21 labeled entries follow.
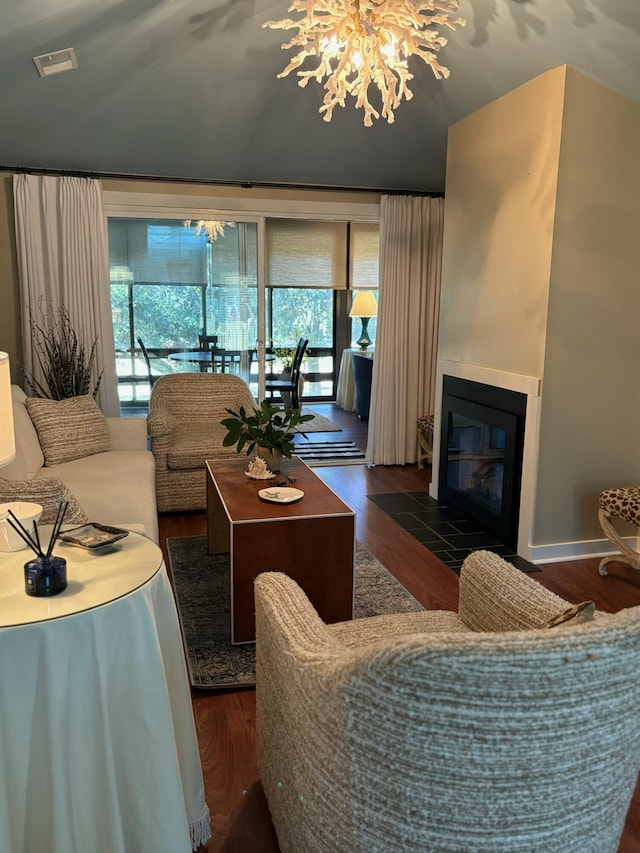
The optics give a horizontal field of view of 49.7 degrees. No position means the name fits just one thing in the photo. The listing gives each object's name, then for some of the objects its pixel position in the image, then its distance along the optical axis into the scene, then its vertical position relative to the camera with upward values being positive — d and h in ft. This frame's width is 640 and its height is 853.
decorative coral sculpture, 11.01 -2.53
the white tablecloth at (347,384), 28.99 -3.03
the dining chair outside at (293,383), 23.52 -2.43
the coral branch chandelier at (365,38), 8.77 +3.56
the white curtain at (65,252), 16.76 +1.37
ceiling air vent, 12.23 +4.39
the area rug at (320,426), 24.70 -4.13
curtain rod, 16.78 +3.32
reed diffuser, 5.39 -2.06
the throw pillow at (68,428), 13.08 -2.30
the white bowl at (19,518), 6.42 -1.98
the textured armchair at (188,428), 14.67 -2.69
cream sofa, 10.56 -2.89
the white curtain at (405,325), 19.36 -0.36
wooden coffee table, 9.11 -3.15
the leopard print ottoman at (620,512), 11.43 -3.29
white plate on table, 9.86 -2.64
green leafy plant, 10.94 -1.91
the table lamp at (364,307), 27.70 +0.18
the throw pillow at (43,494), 7.74 -2.06
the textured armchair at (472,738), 3.51 -2.34
